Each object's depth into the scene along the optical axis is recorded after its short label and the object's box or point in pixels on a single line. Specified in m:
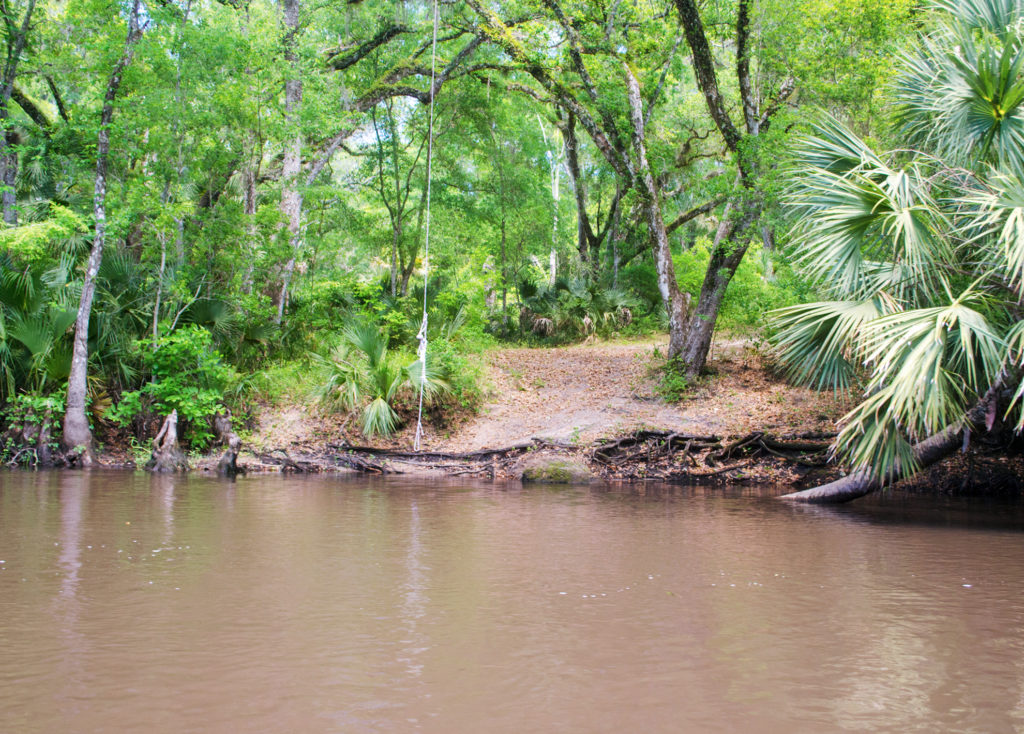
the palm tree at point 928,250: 7.31
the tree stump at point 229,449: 12.79
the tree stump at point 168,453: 12.88
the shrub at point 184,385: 13.38
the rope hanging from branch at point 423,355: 13.90
